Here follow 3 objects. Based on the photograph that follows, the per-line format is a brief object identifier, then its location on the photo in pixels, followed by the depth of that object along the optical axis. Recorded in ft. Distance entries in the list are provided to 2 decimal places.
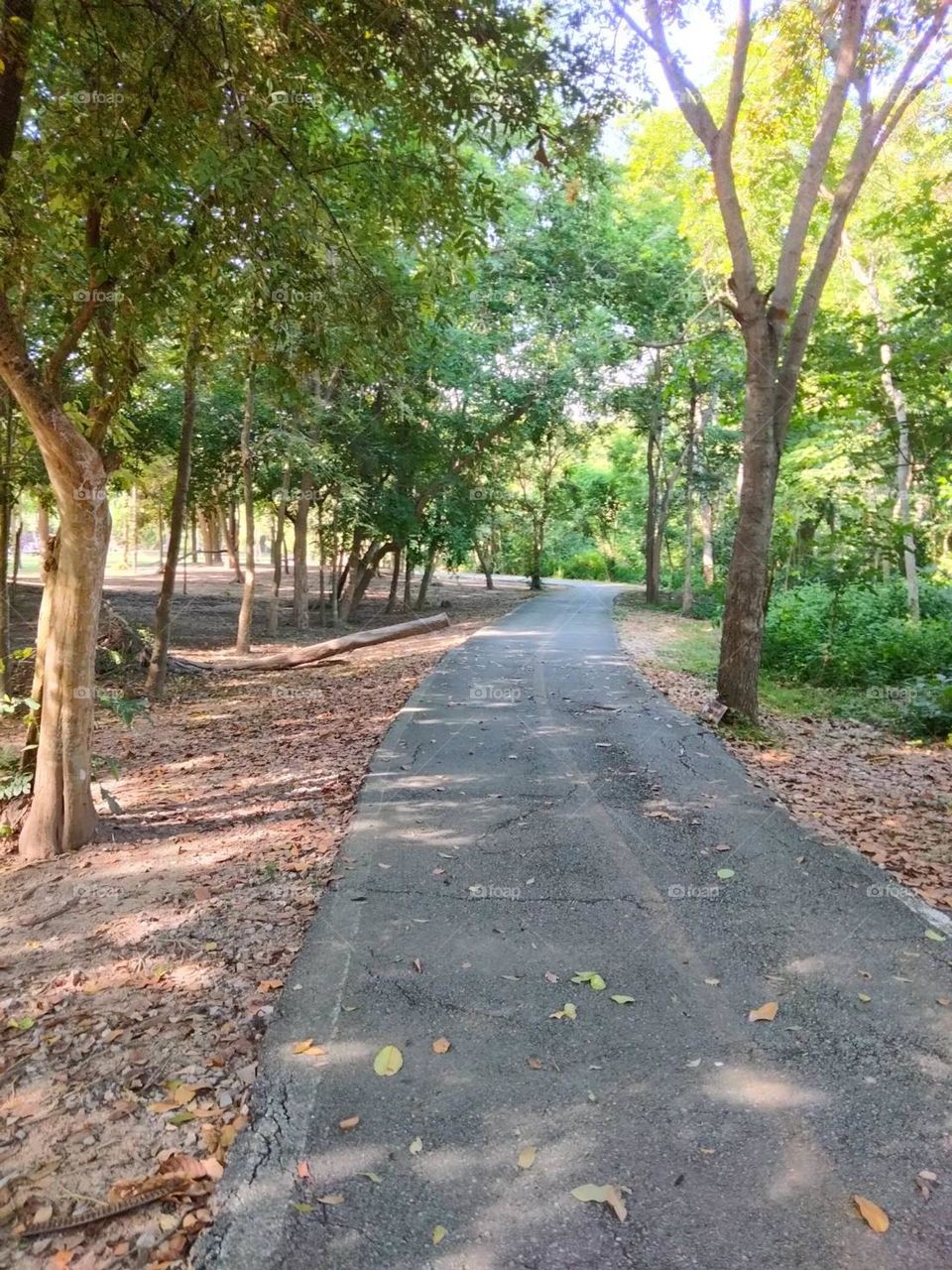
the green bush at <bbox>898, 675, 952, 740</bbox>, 30.55
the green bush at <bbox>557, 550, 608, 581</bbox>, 179.22
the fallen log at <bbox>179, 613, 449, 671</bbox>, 47.16
